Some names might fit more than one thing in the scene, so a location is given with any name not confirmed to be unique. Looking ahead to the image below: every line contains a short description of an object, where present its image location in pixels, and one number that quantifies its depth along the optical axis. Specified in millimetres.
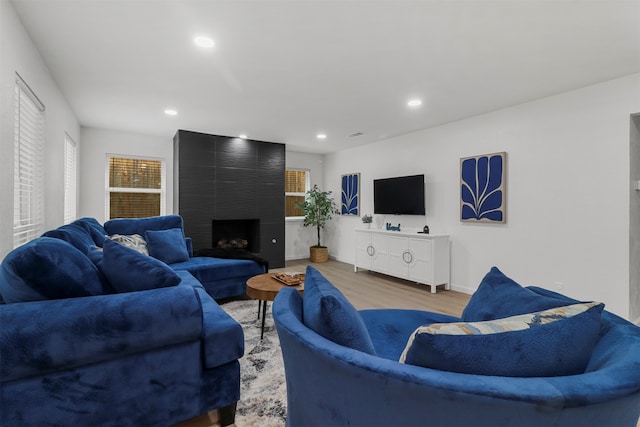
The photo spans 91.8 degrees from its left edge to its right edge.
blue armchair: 664
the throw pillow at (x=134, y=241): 3139
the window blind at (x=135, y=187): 5137
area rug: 1661
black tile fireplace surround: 5008
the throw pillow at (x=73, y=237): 2060
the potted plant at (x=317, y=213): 6496
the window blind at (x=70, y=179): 4055
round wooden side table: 2449
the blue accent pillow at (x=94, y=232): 2828
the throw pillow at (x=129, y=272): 1608
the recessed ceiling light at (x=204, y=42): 2299
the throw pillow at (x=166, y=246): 3615
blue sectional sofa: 1236
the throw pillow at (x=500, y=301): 1164
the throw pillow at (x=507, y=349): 771
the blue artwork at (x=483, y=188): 3816
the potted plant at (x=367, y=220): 5746
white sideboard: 4277
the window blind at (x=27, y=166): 2191
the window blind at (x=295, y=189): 6785
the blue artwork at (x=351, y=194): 6160
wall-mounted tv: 4828
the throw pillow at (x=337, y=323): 952
